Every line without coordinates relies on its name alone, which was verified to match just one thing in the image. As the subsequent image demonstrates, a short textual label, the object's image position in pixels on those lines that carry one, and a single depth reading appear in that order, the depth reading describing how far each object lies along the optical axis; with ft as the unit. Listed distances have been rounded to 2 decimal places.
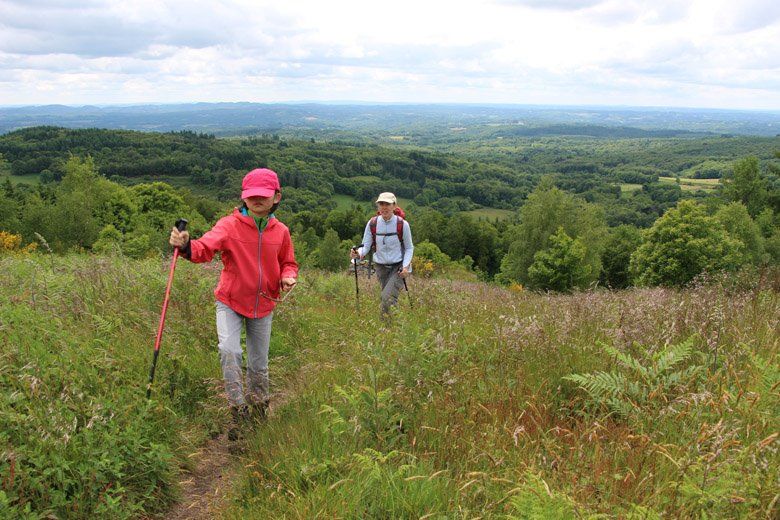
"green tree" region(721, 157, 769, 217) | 162.91
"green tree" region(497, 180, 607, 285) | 139.95
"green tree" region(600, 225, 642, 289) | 170.40
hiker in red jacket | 12.81
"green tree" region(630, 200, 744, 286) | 108.37
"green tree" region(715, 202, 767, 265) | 132.05
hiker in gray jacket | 22.66
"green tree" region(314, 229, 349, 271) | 188.87
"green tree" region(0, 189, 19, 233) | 137.56
